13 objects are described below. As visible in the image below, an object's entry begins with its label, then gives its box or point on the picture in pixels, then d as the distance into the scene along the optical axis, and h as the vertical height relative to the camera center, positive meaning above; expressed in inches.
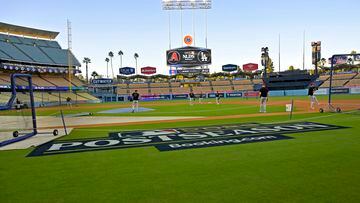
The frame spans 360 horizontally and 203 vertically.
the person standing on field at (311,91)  778.1 -9.0
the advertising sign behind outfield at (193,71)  2343.3 +188.2
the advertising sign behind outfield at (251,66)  3543.3 +347.9
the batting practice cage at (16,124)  387.5 -81.7
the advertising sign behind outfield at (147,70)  3440.0 +293.2
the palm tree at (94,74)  5511.3 +385.4
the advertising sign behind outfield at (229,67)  3447.3 +325.9
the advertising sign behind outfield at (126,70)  3479.3 +293.5
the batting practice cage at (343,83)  704.4 +55.9
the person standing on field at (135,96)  945.7 -26.8
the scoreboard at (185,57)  2289.6 +321.0
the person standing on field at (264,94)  766.5 -17.4
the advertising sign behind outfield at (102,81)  3124.0 +124.7
